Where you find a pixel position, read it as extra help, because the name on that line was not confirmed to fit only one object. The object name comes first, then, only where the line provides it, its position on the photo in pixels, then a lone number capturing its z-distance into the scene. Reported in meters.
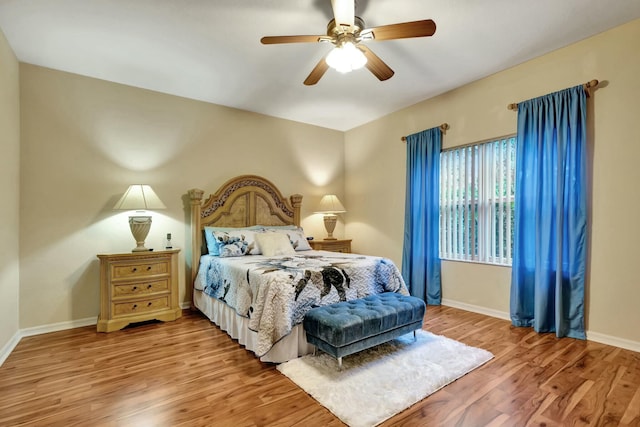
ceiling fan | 2.00
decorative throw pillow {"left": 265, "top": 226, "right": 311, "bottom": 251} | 4.17
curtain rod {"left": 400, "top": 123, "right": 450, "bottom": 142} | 3.97
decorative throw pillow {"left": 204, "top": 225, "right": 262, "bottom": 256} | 3.71
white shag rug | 1.84
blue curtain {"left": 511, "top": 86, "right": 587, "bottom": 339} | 2.84
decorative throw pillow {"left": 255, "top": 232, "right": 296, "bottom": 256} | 3.71
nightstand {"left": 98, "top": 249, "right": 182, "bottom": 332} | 3.16
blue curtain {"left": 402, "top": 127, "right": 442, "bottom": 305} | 4.07
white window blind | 3.49
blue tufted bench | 2.20
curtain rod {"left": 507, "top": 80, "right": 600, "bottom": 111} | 2.77
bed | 2.41
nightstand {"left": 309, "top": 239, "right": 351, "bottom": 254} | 4.67
